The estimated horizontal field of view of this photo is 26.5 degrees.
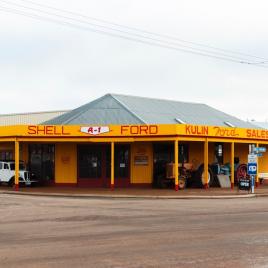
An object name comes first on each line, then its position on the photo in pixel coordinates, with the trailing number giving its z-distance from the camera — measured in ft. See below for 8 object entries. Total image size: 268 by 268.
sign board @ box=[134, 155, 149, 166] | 121.08
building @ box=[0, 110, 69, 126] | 185.63
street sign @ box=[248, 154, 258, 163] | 107.14
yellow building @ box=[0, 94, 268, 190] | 111.34
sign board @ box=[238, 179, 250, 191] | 106.04
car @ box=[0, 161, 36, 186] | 120.37
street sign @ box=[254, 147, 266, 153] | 110.68
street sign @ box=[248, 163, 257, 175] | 107.04
